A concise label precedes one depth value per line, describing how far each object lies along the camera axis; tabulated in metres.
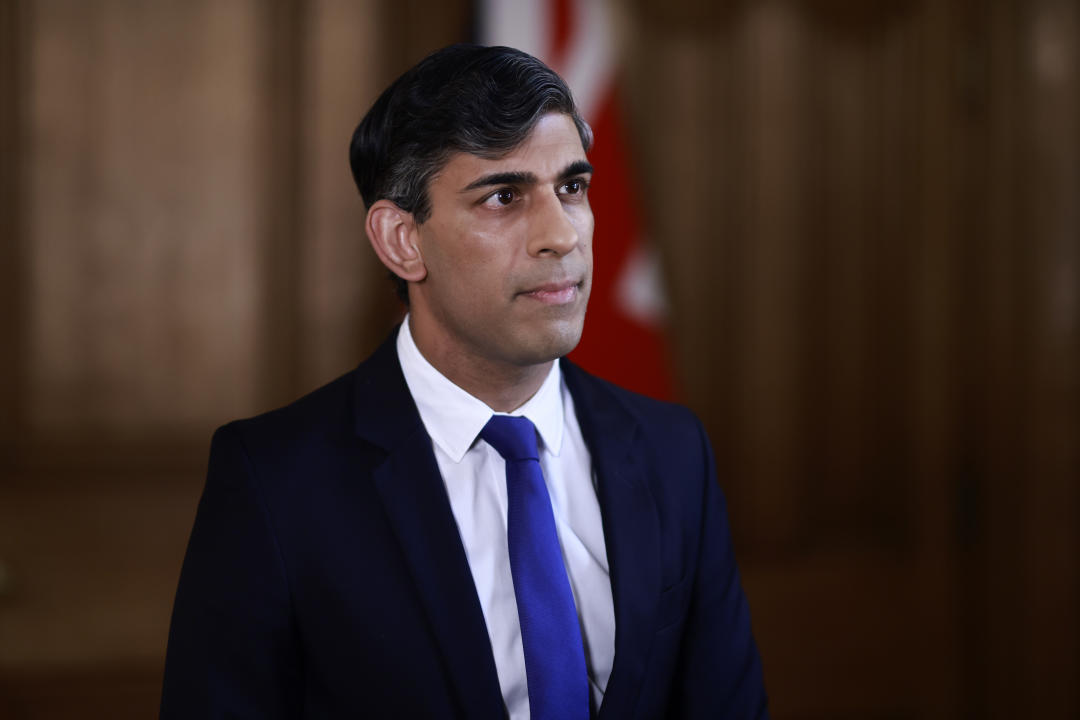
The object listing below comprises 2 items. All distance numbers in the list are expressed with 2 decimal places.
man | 2.46
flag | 3.16
